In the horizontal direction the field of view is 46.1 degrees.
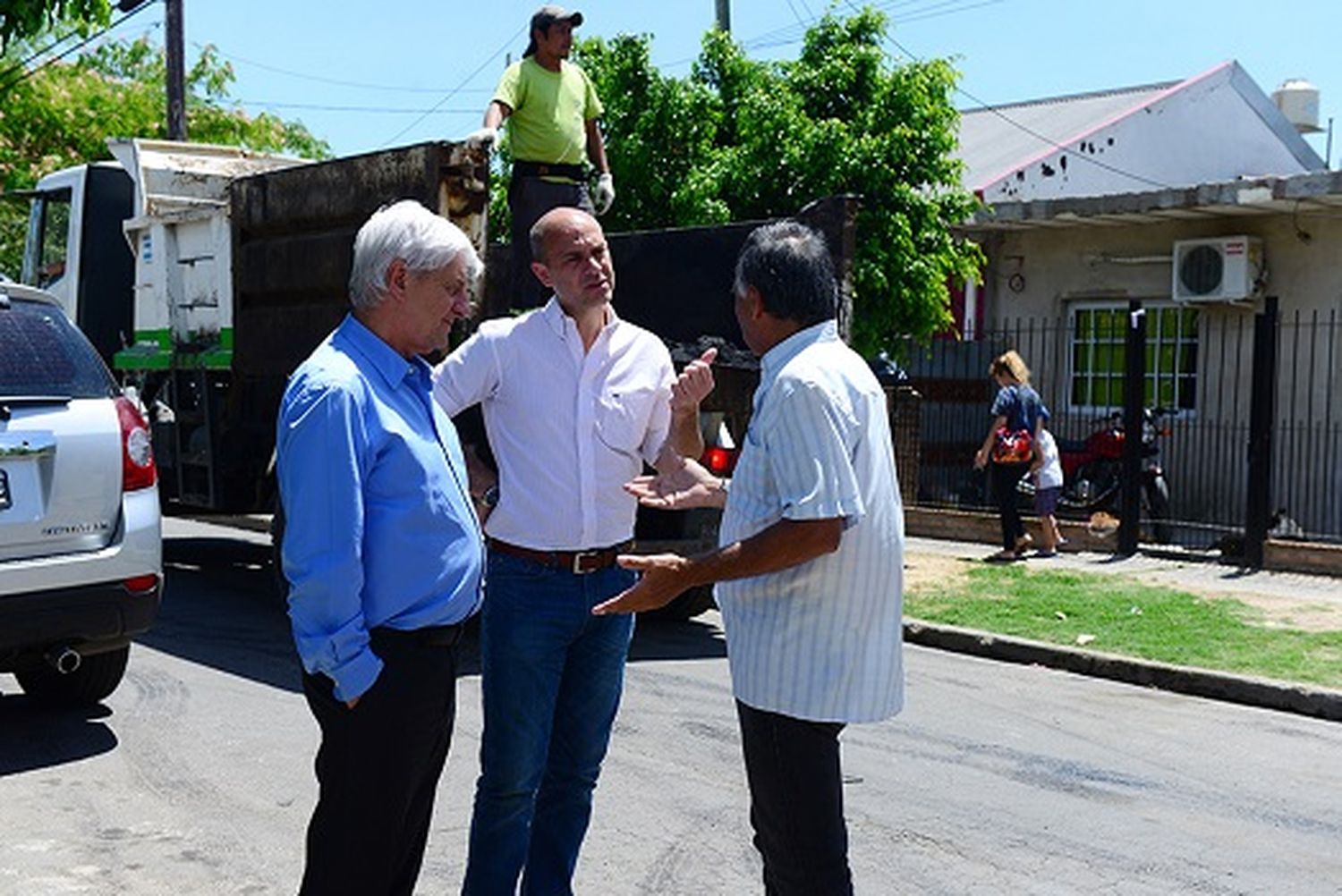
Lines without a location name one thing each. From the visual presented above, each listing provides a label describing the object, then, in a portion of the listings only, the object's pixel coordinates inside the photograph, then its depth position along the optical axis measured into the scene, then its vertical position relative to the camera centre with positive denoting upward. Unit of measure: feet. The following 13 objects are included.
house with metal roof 50.52 +1.75
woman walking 44.27 -2.37
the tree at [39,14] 20.49 +4.42
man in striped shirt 11.33 -1.62
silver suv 20.66 -2.11
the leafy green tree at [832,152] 45.80 +6.04
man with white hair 10.55 -1.40
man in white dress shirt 13.64 -1.49
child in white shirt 44.75 -3.67
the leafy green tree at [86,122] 90.17 +13.27
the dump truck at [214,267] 29.71 +1.77
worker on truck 26.55 +3.86
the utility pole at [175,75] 70.79 +12.31
